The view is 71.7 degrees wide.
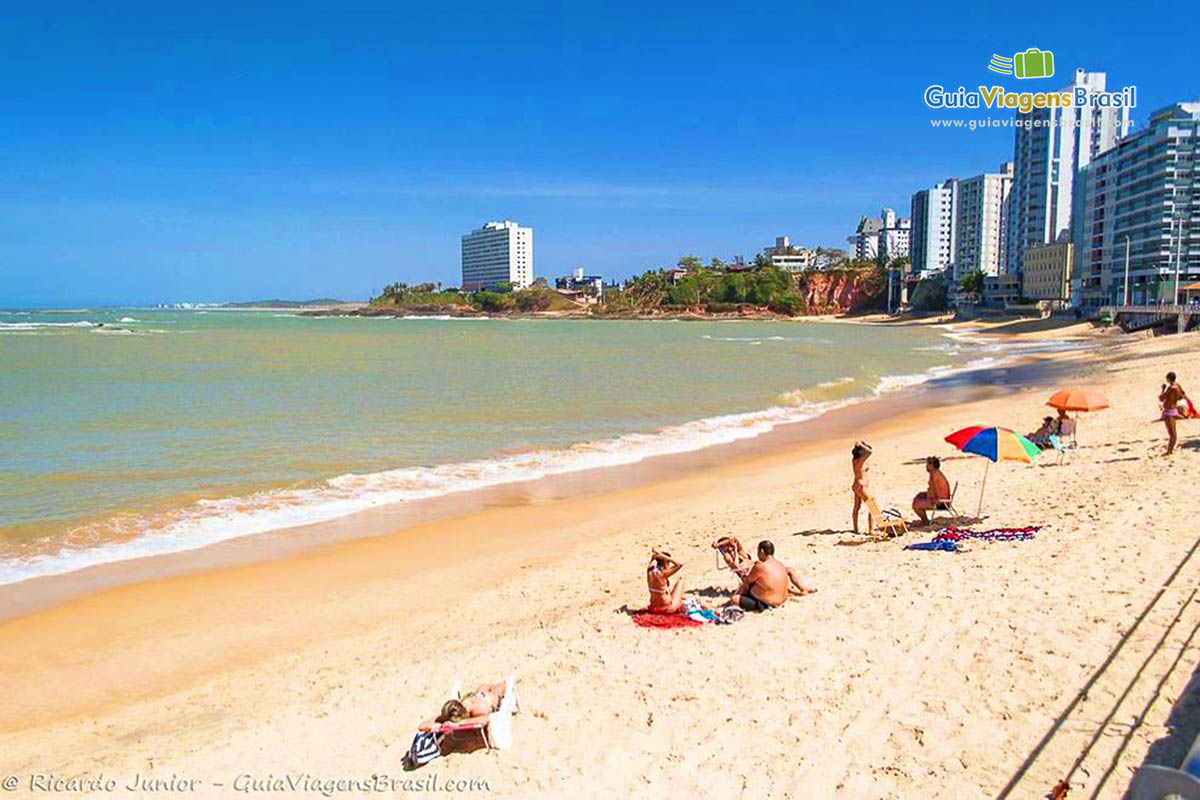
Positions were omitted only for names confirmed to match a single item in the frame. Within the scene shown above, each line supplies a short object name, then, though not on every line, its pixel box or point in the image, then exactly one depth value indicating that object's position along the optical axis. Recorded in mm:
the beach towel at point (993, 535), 9062
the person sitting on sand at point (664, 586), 7449
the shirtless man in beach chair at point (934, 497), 10422
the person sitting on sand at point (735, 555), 8188
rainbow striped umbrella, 9852
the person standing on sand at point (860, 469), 9898
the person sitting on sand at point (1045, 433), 14616
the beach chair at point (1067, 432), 14760
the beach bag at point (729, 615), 7234
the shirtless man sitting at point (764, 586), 7496
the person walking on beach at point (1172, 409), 12703
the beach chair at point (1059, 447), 14041
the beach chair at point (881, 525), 9924
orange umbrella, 13828
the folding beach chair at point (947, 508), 10359
